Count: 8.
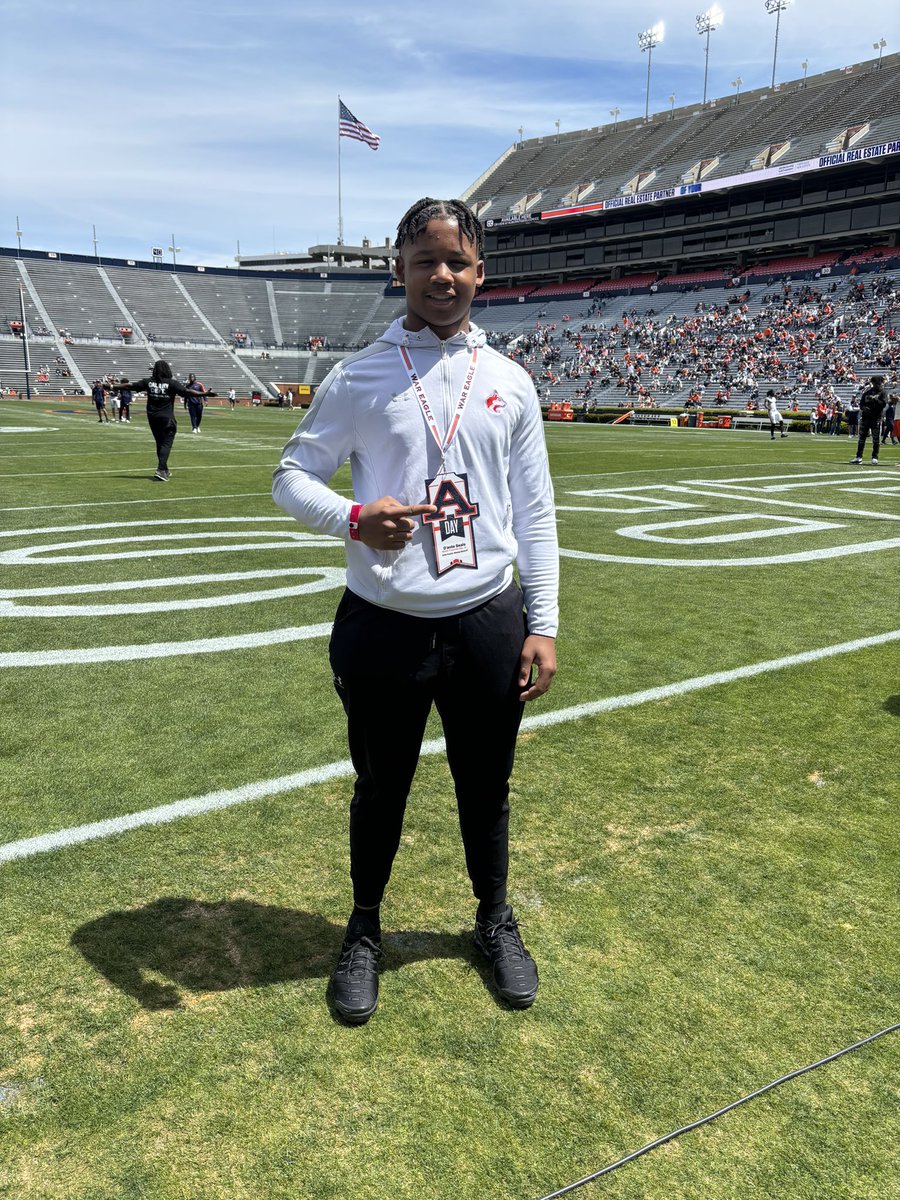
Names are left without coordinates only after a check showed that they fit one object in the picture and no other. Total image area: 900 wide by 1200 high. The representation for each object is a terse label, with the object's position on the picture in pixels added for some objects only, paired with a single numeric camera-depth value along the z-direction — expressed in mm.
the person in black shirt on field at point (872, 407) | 16906
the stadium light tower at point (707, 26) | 71188
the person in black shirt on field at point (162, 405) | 13273
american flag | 55562
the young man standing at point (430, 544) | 2270
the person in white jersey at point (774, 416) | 28823
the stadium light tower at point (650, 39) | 74875
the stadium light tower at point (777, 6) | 67500
